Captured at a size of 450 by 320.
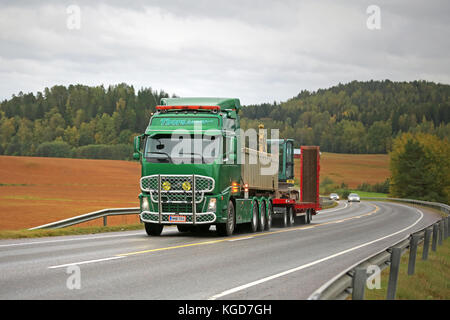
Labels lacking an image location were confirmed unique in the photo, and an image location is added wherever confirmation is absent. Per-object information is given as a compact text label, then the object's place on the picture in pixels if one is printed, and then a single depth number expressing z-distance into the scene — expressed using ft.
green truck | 60.75
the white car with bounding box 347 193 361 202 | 282.97
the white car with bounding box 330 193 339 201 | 282.07
